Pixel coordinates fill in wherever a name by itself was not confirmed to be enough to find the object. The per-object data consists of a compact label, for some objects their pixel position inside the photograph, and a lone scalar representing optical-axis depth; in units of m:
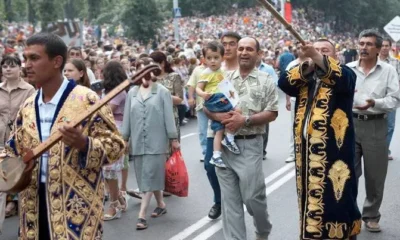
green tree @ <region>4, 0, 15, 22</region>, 58.60
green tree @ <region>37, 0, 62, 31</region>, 51.84
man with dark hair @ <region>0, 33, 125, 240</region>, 6.17
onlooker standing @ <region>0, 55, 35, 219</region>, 11.87
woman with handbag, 11.76
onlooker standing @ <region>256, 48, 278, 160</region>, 16.24
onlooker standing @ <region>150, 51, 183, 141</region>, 13.75
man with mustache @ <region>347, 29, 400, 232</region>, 10.58
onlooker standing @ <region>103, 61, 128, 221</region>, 12.25
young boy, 9.56
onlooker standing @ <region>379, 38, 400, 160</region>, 14.73
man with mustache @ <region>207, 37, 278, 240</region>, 9.56
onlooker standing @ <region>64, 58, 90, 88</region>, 11.21
